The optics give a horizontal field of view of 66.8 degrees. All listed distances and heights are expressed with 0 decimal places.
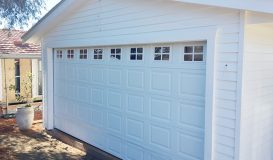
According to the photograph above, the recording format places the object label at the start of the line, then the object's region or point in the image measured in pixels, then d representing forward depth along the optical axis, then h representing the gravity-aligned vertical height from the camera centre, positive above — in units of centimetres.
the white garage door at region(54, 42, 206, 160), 364 -69
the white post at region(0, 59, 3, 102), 934 -97
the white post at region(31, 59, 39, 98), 1023 -52
